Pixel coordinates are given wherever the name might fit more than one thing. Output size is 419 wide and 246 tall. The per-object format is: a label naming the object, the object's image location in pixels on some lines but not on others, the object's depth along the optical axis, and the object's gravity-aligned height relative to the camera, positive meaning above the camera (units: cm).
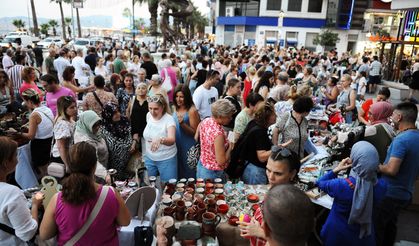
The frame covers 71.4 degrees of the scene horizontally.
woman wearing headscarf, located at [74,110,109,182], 328 -99
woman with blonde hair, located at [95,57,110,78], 789 -71
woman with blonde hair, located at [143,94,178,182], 359 -114
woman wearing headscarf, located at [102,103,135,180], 363 -114
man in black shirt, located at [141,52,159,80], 805 -59
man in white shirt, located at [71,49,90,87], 827 -77
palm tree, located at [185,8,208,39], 5803 +478
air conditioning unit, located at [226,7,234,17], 3649 +429
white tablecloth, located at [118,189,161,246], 260 -161
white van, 2225 +6
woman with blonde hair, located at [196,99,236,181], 311 -104
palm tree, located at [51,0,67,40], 4072 +463
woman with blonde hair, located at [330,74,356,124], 611 -102
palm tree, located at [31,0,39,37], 3175 +275
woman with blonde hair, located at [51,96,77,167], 338 -98
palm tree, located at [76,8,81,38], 4211 +291
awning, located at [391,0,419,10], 772 +128
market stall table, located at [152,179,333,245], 265 -152
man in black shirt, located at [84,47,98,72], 1028 -60
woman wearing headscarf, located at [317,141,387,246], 234 -120
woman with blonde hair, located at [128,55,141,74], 866 -64
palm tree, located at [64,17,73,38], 5747 +417
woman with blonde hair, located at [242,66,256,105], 713 -83
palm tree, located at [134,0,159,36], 1977 +200
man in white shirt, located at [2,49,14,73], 846 -62
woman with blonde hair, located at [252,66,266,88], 696 -67
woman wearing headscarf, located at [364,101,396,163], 338 -88
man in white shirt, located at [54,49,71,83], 869 -65
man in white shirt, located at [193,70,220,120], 525 -87
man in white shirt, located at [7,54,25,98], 680 -81
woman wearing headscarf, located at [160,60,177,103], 743 -72
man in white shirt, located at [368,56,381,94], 1308 -106
